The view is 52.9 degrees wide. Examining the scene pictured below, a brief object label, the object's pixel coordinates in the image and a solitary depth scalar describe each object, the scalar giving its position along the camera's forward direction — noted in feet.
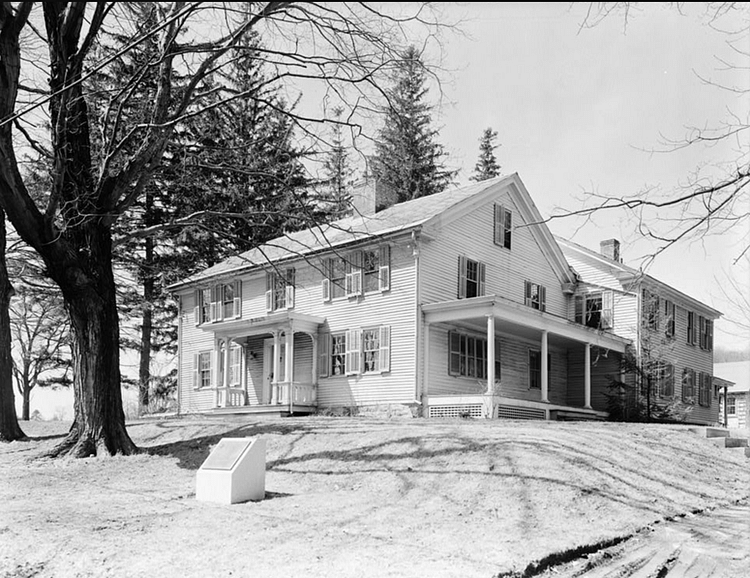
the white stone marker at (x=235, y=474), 30.40
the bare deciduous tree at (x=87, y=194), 38.50
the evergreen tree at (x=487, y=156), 153.58
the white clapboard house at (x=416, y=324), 67.36
